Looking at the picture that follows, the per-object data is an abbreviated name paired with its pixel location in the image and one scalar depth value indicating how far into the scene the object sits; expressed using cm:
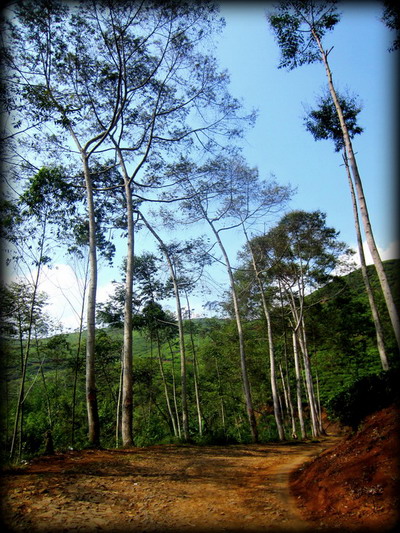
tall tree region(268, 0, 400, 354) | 879
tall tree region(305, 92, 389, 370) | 1013
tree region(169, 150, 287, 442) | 1258
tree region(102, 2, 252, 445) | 827
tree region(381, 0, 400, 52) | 681
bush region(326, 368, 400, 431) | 536
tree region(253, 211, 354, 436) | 1548
